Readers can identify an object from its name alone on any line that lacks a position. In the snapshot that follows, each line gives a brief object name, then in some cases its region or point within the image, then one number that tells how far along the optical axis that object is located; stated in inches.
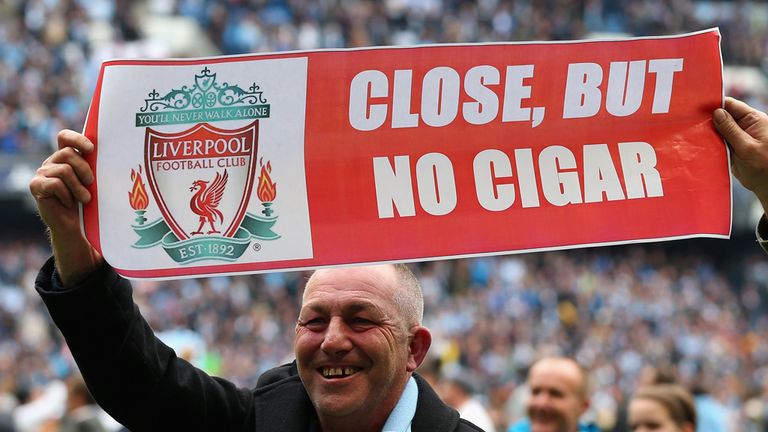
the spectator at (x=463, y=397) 240.7
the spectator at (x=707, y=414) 281.0
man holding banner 107.4
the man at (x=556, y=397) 180.4
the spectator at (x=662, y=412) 177.6
